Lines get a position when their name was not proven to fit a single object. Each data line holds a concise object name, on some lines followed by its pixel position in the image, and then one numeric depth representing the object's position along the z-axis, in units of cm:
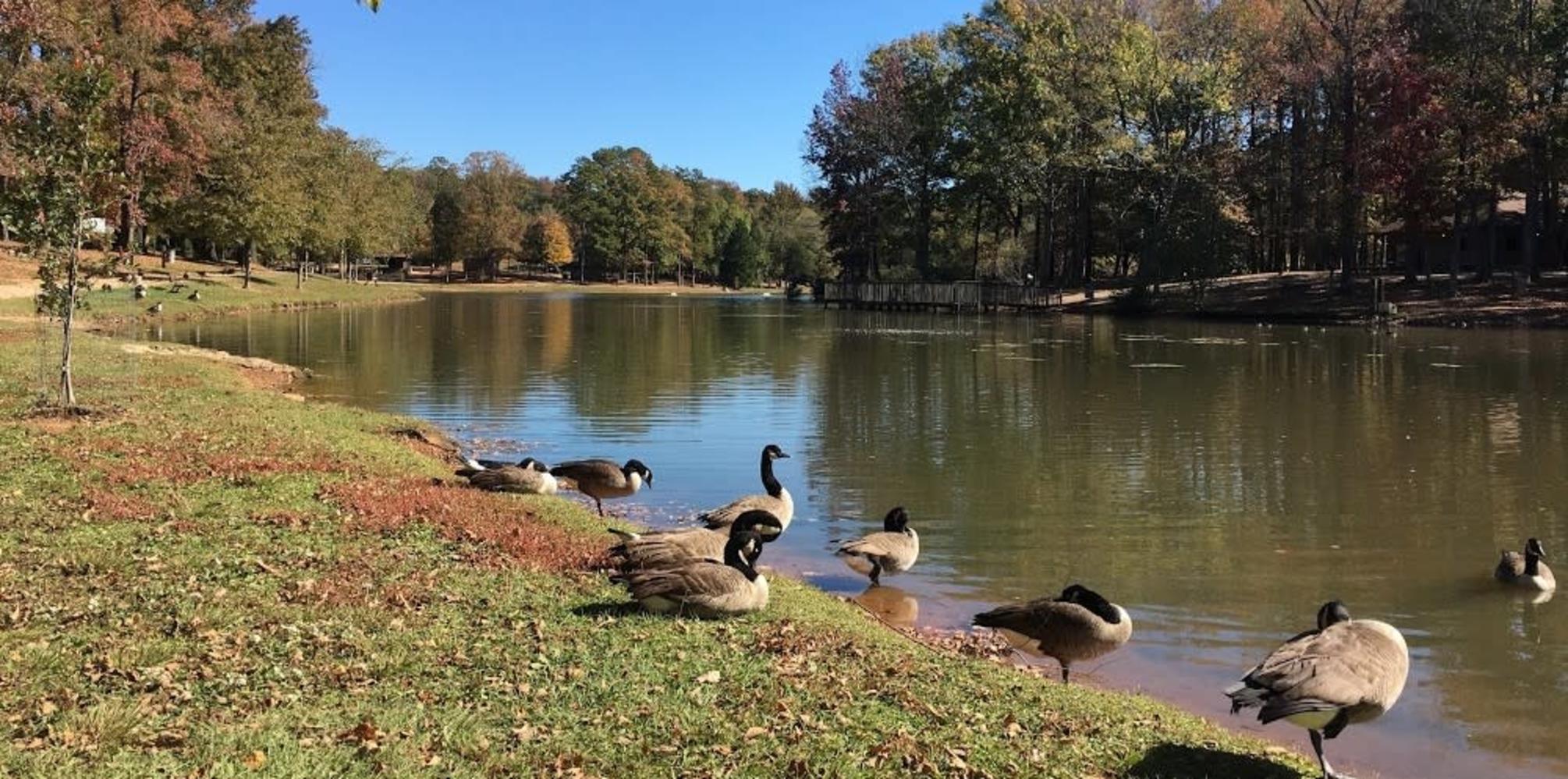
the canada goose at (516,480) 1339
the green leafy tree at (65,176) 1468
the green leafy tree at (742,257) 14662
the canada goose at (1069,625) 880
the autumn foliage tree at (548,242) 13675
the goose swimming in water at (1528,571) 1134
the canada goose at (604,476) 1398
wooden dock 7356
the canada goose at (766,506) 1190
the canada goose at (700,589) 808
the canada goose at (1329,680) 622
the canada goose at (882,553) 1164
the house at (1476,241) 6250
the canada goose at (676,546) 884
